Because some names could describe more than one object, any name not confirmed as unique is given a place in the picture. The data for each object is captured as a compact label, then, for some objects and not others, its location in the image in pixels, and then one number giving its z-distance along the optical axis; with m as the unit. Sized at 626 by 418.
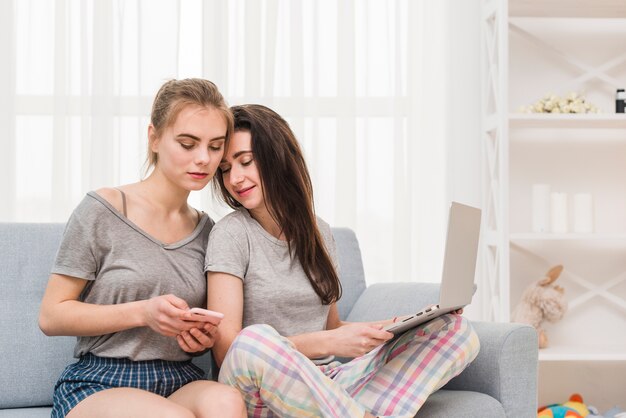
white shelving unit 3.18
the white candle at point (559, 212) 2.98
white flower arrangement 2.98
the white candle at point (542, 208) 2.99
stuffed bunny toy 2.98
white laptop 1.61
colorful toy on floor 2.75
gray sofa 1.86
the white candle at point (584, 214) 2.99
